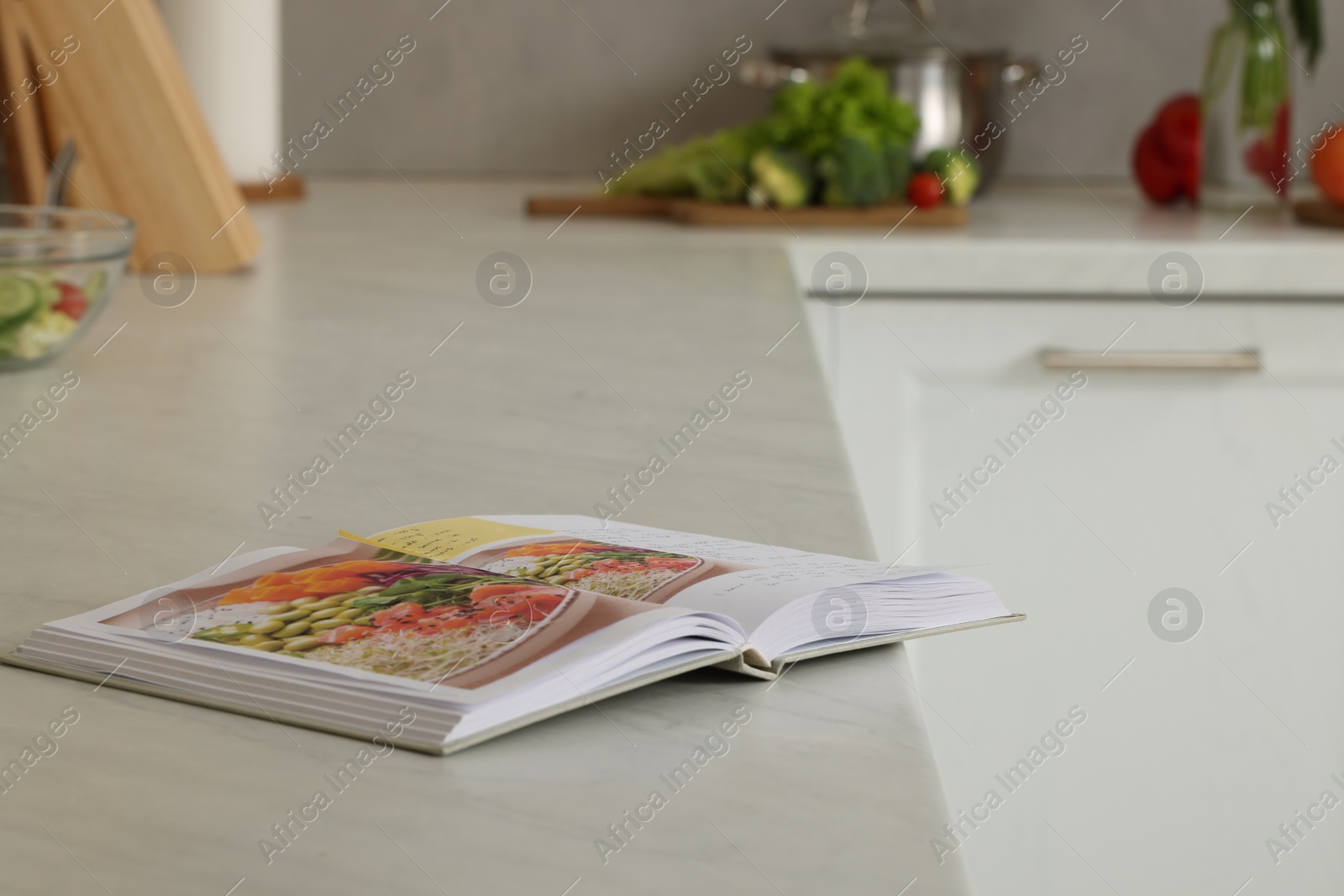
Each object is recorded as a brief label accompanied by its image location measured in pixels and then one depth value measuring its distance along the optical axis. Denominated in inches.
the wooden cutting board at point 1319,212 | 134.6
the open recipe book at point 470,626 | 57.8
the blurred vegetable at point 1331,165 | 135.2
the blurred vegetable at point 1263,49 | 138.0
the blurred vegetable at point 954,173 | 137.2
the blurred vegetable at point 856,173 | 136.0
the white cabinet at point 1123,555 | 127.8
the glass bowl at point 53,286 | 115.0
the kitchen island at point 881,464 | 81.7
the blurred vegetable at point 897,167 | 136.9
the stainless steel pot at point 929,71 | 140.7
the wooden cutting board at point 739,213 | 135.7
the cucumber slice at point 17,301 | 114.8
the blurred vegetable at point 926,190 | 136.4
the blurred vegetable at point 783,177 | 137.2
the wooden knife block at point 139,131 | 125.7
